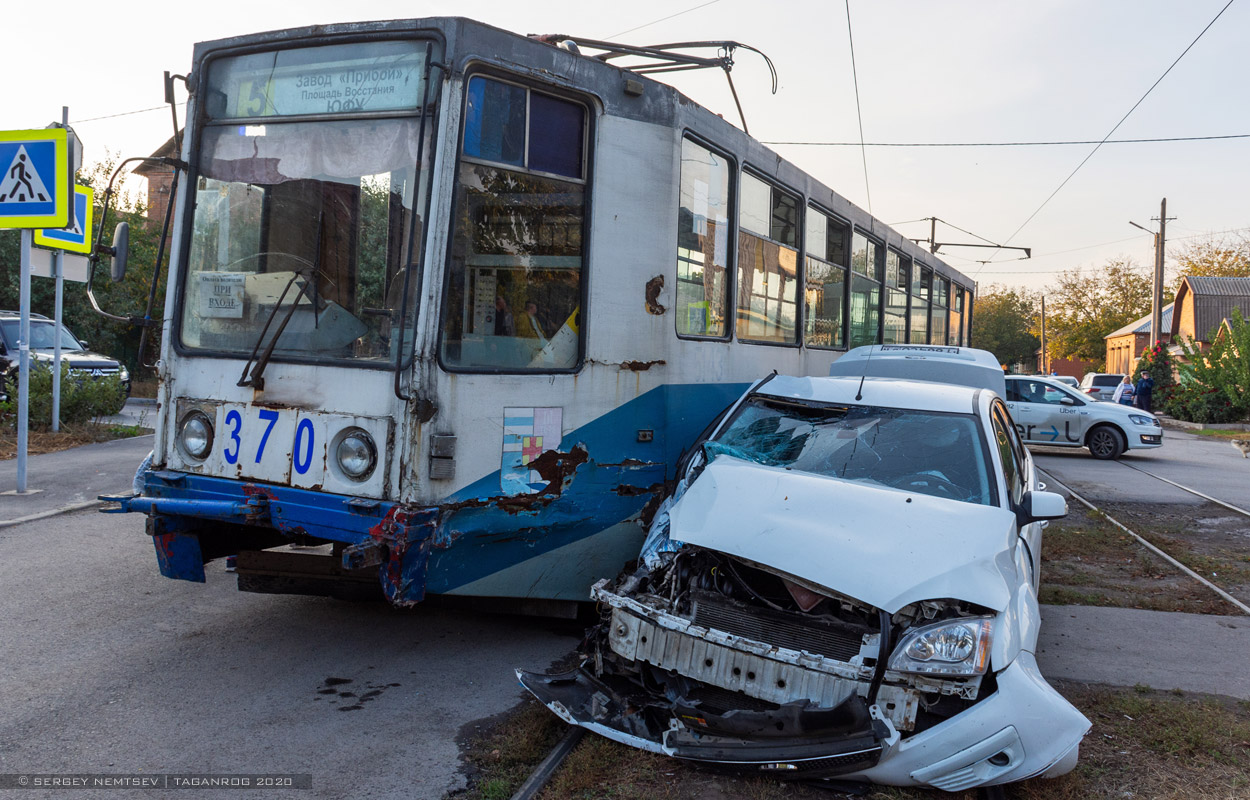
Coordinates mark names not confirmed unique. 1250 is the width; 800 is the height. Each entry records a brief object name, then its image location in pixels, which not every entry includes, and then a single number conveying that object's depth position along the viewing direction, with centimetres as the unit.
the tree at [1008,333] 8856
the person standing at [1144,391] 3453
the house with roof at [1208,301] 5041
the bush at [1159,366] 3491
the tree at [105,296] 2400
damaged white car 354
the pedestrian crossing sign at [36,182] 845
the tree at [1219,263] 6253
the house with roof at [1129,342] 6216
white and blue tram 462
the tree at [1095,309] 7394
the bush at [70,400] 1277
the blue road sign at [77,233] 1029
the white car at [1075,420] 1798
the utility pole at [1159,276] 3634
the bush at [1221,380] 2928
